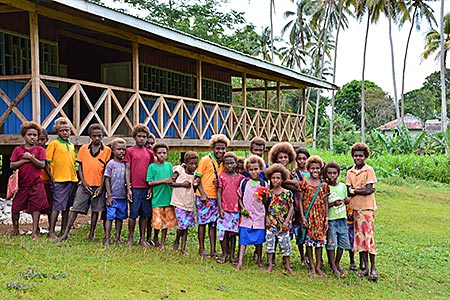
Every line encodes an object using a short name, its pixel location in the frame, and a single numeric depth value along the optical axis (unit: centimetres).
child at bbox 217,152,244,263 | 619
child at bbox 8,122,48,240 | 619
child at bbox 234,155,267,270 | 602
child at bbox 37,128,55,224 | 649
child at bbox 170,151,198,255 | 646
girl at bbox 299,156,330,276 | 608
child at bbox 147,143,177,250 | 644
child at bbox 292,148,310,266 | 618
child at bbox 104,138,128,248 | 639
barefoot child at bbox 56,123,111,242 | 649
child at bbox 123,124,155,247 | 652
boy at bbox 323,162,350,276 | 620
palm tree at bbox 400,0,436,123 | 3210
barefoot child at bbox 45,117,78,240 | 652
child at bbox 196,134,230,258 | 638
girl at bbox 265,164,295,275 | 596
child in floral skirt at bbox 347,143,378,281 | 626
